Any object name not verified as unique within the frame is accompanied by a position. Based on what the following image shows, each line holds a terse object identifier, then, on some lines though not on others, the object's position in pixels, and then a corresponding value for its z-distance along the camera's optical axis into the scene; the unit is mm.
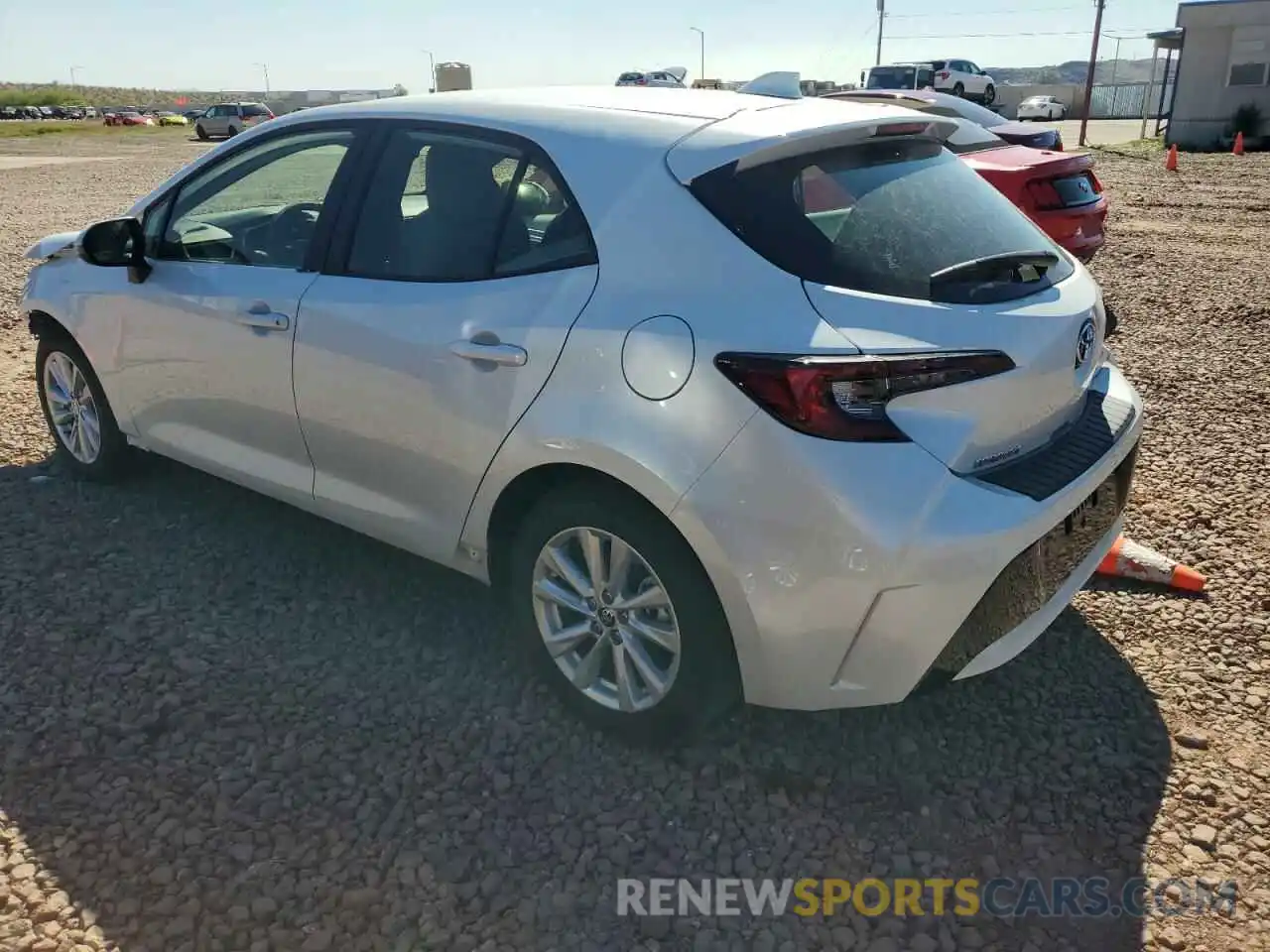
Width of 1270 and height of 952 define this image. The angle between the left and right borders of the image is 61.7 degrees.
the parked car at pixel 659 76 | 44312
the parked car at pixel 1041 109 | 41312
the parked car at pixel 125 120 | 59909
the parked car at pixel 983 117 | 9922
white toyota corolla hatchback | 2490
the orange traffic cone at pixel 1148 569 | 3965
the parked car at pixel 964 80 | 39594
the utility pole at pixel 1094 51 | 29250
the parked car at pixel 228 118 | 44281
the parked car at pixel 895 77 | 36969
